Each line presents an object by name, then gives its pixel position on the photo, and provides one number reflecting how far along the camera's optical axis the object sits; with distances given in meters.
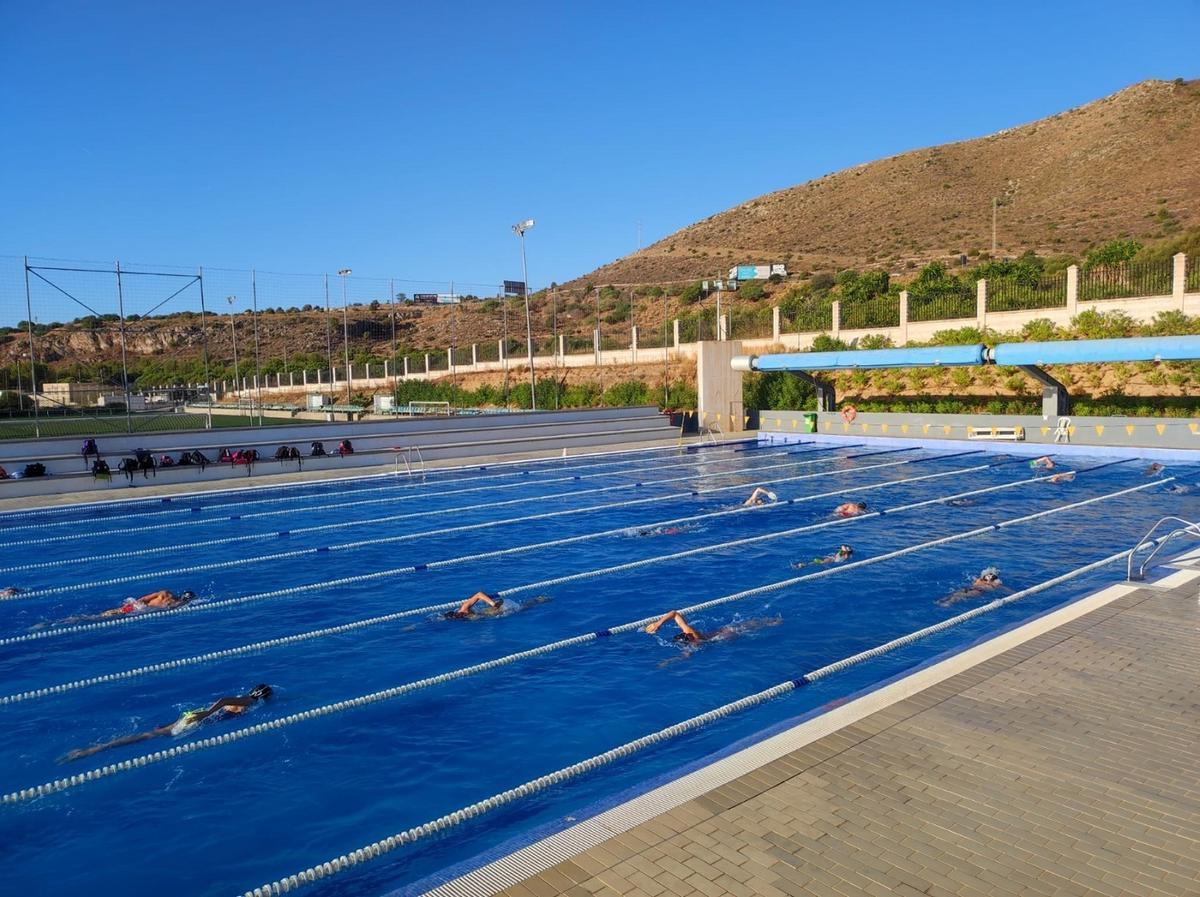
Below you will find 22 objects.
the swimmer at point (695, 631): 7.77
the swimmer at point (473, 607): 8.66
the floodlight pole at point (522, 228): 24.73
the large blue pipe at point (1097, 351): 17.81
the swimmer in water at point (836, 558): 10.61
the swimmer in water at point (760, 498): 14.65
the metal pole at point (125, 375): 18.44
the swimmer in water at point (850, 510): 13.70
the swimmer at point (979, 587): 8.89
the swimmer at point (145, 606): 8.91
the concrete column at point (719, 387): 26.75
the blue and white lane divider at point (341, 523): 12.54
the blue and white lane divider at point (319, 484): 15.07
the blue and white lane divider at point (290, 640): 6.98
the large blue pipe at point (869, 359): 22.12
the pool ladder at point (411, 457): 20.34
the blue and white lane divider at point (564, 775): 4.28
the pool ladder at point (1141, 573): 8.41
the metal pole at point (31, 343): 17.62
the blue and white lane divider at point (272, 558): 10.01
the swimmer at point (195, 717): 5.85
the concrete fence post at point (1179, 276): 22.97
